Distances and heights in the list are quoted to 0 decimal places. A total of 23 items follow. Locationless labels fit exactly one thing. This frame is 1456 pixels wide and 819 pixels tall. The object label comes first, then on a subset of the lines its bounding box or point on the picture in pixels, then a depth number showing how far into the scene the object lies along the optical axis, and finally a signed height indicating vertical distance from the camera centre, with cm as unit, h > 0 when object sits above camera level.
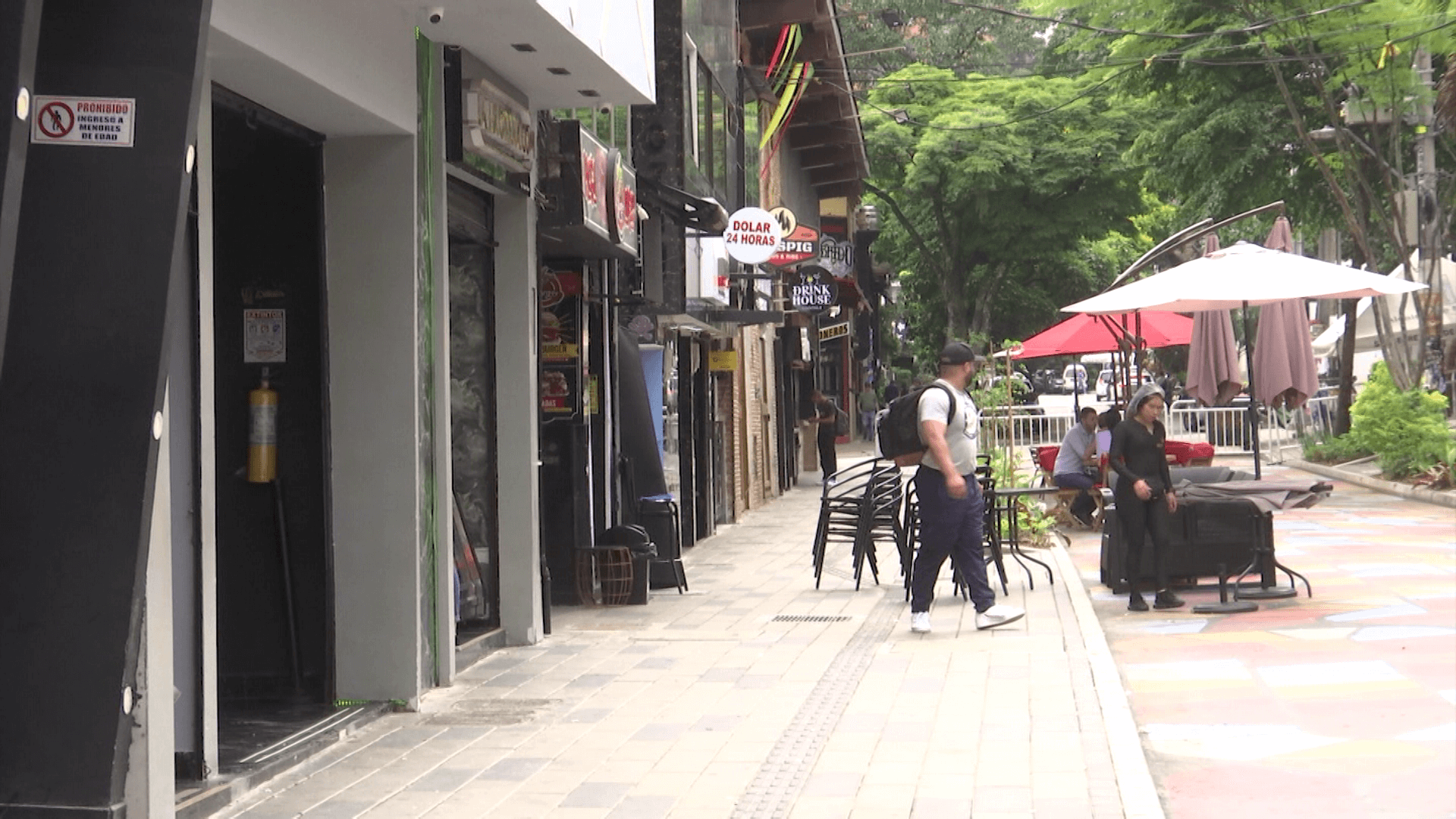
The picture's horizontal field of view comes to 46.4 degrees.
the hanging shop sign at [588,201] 1107 +164
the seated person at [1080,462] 1744 -35
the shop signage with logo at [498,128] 902 +177
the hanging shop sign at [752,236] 1850 +220
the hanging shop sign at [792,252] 2175 +235
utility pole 2322 +306
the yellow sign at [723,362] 2062 +93
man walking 1071 -48
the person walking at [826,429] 2791 +9
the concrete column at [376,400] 824 +23
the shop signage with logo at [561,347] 1305 +74
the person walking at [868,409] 3859 +57
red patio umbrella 2222 +123
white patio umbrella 1239 +104
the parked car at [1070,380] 5829 +185
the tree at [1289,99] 2264 +462
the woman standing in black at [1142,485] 1169 -40
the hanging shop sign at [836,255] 3014 +323
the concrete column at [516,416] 1055 +17
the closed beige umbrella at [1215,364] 1744 +62
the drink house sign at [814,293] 2544 +214
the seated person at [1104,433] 1770 -7
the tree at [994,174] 3747 +572
